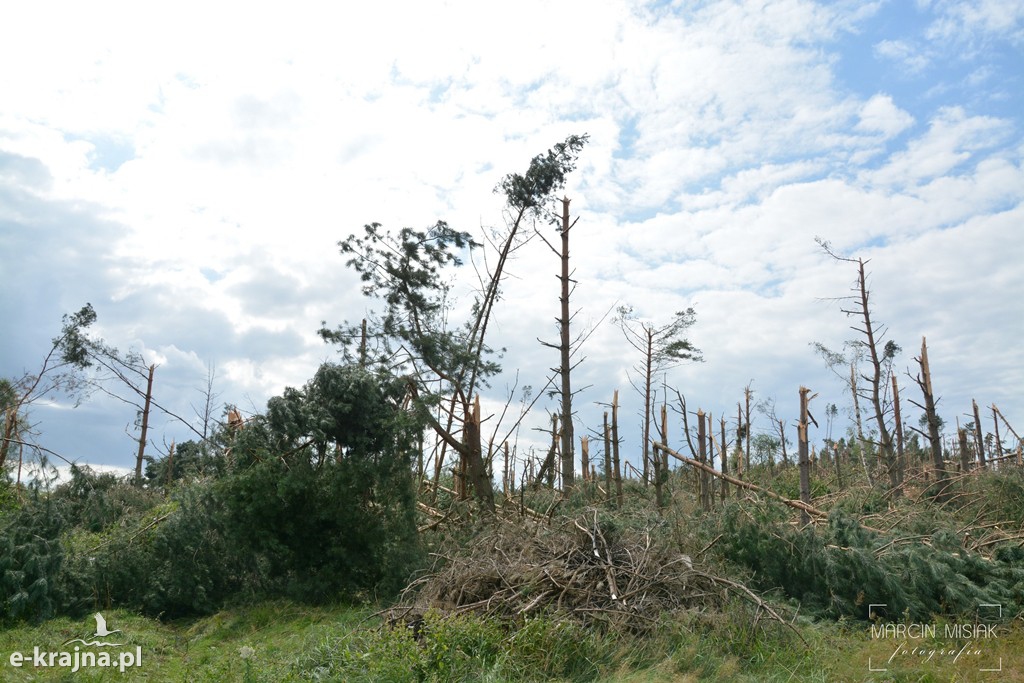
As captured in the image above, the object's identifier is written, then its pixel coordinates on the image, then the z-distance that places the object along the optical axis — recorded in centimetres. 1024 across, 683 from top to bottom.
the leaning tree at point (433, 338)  1336
